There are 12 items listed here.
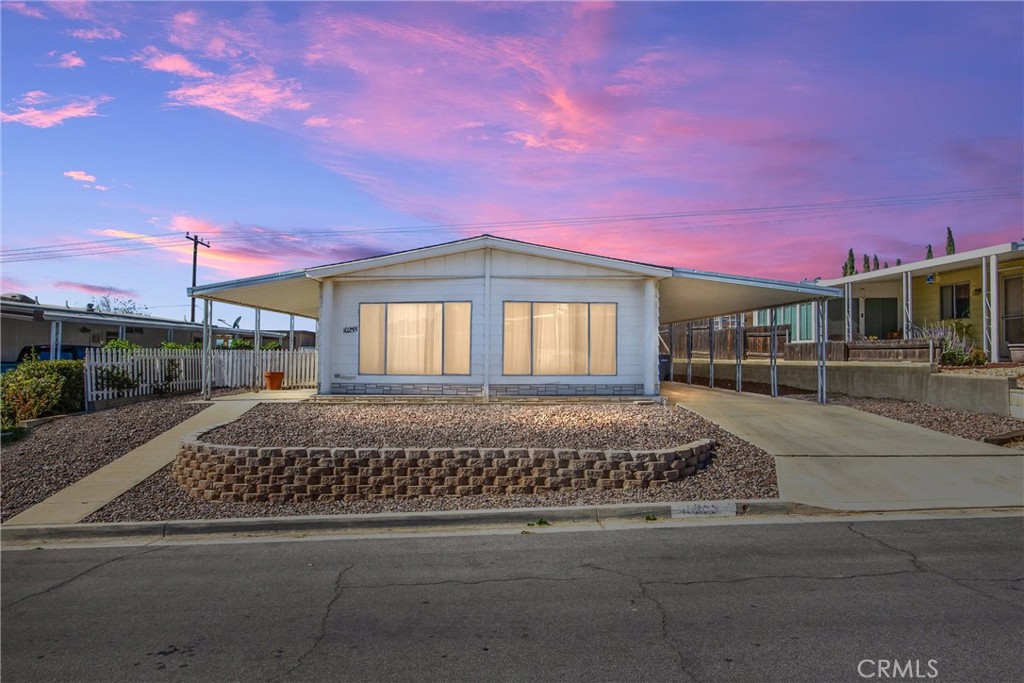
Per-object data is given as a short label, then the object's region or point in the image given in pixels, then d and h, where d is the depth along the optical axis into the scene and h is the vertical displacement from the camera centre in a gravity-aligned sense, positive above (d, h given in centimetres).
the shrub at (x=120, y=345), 1800 +12
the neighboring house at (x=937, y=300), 1890 +170
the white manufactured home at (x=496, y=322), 1557 +66
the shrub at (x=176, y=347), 2053 +8
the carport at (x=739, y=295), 1550 +142
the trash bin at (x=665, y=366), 2363 -55
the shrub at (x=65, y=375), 1475 -59
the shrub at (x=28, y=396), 1402 -100
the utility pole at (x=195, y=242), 4090 +656
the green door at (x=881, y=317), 2555 +131
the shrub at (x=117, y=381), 1611 -78
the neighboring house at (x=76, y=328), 2303 +95
